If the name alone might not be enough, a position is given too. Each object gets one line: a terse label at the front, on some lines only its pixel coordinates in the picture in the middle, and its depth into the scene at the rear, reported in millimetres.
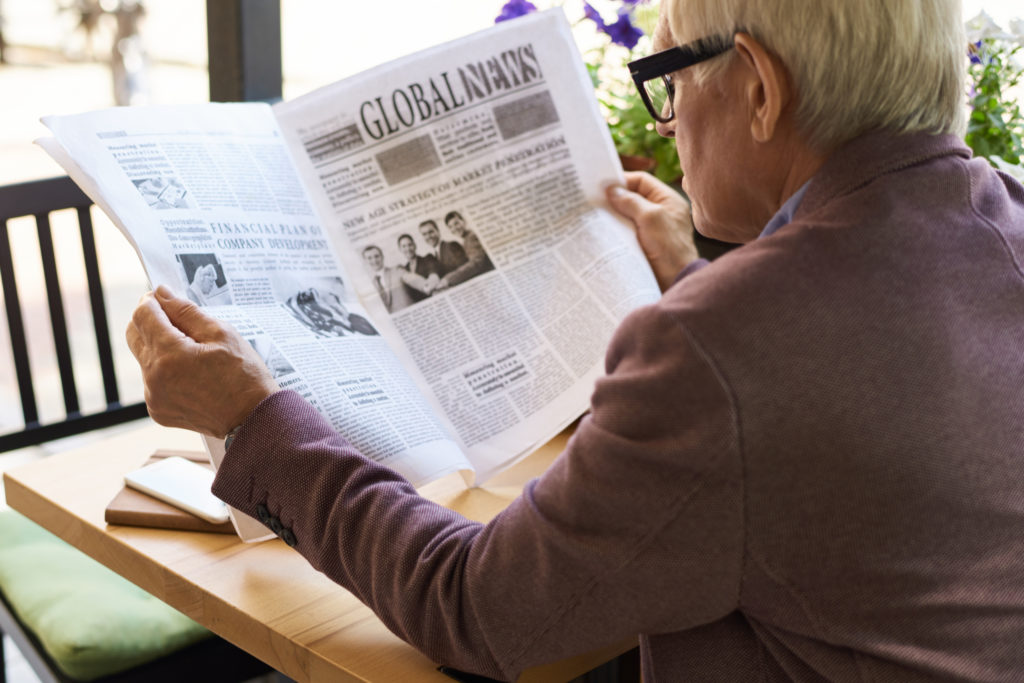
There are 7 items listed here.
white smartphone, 865
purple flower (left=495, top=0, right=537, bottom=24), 1234
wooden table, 710
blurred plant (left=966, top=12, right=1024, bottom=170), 1144
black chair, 1145
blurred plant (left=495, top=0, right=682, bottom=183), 1300
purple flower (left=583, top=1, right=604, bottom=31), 1301
